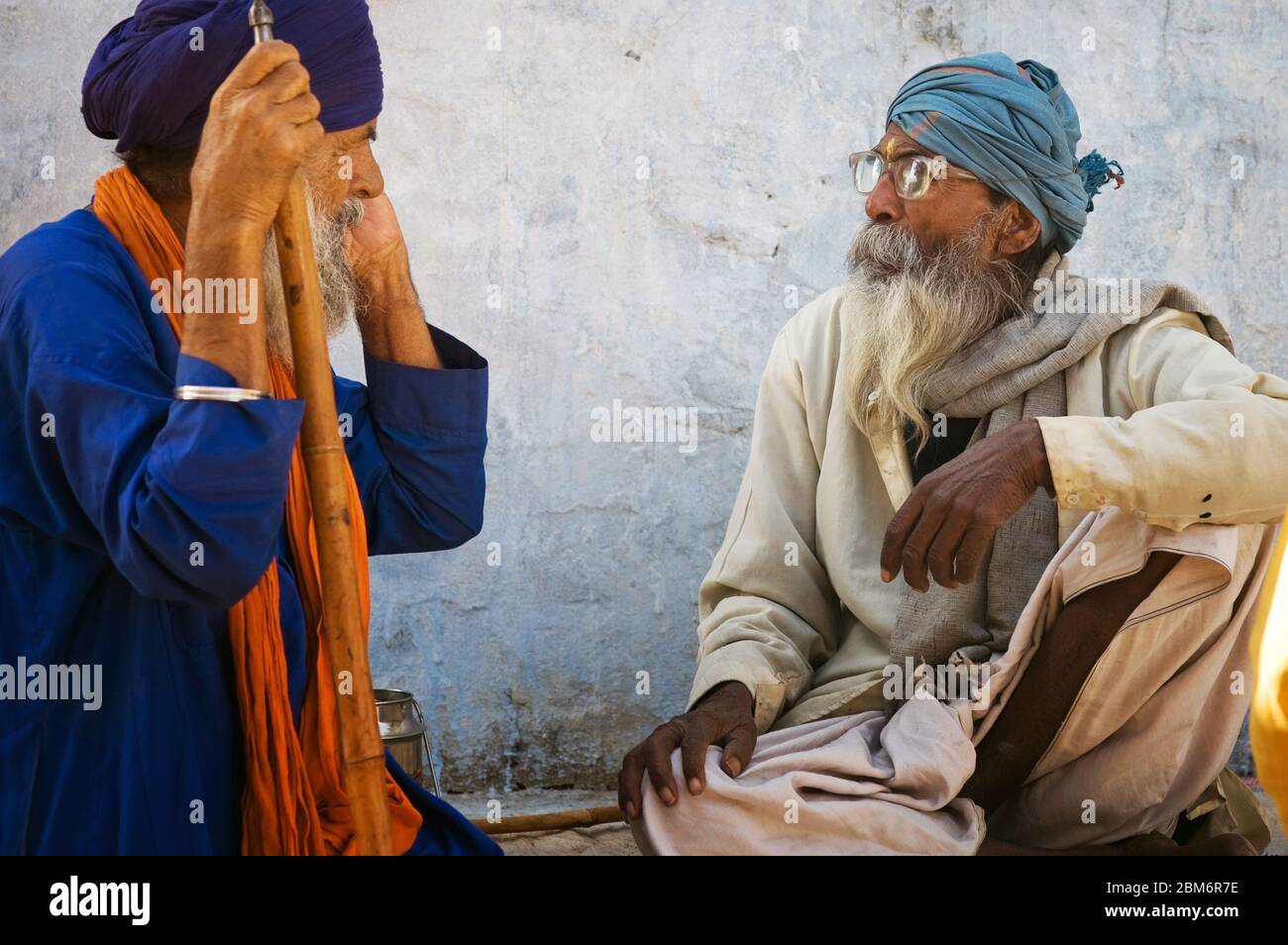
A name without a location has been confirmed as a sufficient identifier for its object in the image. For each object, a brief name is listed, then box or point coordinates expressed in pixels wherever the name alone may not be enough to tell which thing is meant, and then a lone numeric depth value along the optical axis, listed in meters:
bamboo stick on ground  4.45
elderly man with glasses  3.20
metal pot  3.53
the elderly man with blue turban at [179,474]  2.28
